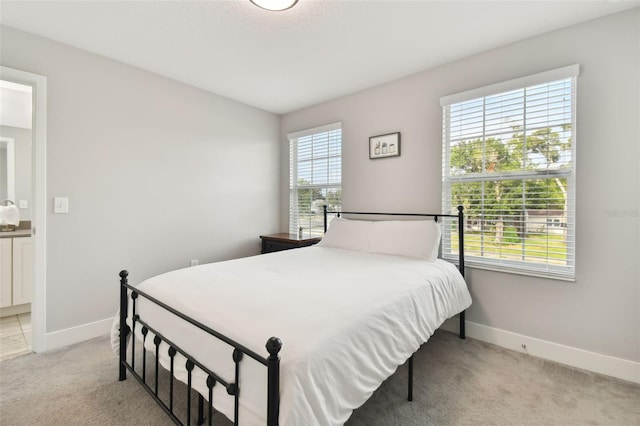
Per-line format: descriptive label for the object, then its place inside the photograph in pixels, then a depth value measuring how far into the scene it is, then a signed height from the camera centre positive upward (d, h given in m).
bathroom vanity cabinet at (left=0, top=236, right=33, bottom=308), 3.04 -0.65
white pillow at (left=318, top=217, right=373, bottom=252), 2.91 -0.23
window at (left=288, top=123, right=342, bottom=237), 3.69 +0.47
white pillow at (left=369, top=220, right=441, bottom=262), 2.50 -0.23
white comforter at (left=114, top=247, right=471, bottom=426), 1.06 -0.50
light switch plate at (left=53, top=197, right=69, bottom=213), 2.39 +0.04
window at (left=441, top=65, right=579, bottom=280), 2.22 +0.34
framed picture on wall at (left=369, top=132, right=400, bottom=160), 3.08 +0.71
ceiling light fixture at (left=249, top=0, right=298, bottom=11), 1.83 +1.30
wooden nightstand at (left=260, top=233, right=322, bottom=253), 3.46 -0.36
